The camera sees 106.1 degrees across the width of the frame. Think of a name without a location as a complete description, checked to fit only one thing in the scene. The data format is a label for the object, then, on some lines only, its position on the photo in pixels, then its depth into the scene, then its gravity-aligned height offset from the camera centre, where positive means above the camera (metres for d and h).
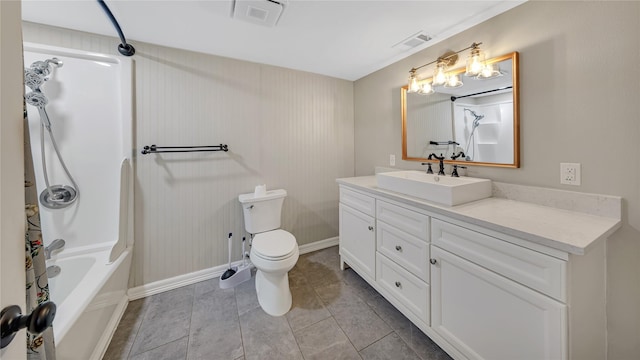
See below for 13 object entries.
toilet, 1.76 -0.57
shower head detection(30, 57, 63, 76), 1.58 +0.76
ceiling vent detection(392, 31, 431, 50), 1.84 +1.07
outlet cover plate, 1.27 -0.01
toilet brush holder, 2.12 -0.91
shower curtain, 0.55 -0.20
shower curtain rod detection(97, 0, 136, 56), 1.43 +1.01
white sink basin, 1.37 -0.09
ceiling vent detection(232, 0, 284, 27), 1.46 +1.06
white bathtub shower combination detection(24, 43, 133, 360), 1.64 +0.09
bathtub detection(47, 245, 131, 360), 1.17 -0.69
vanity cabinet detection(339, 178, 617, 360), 0.95 -0.54
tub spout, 1.65 -0.46
